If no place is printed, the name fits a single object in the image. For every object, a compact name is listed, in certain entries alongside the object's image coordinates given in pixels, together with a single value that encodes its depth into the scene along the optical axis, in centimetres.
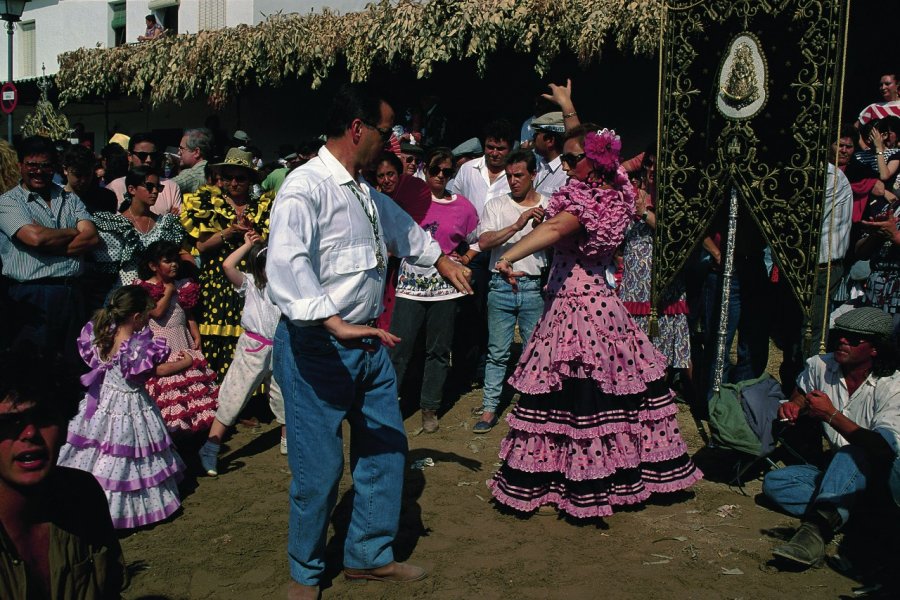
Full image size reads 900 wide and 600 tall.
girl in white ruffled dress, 519
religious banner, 566
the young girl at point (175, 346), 623
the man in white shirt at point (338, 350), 380
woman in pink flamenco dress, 504
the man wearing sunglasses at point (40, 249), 625
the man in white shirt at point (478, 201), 784
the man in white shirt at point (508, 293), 686
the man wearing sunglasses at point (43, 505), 258
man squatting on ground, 461
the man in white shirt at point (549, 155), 743
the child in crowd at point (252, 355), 624
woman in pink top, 696
